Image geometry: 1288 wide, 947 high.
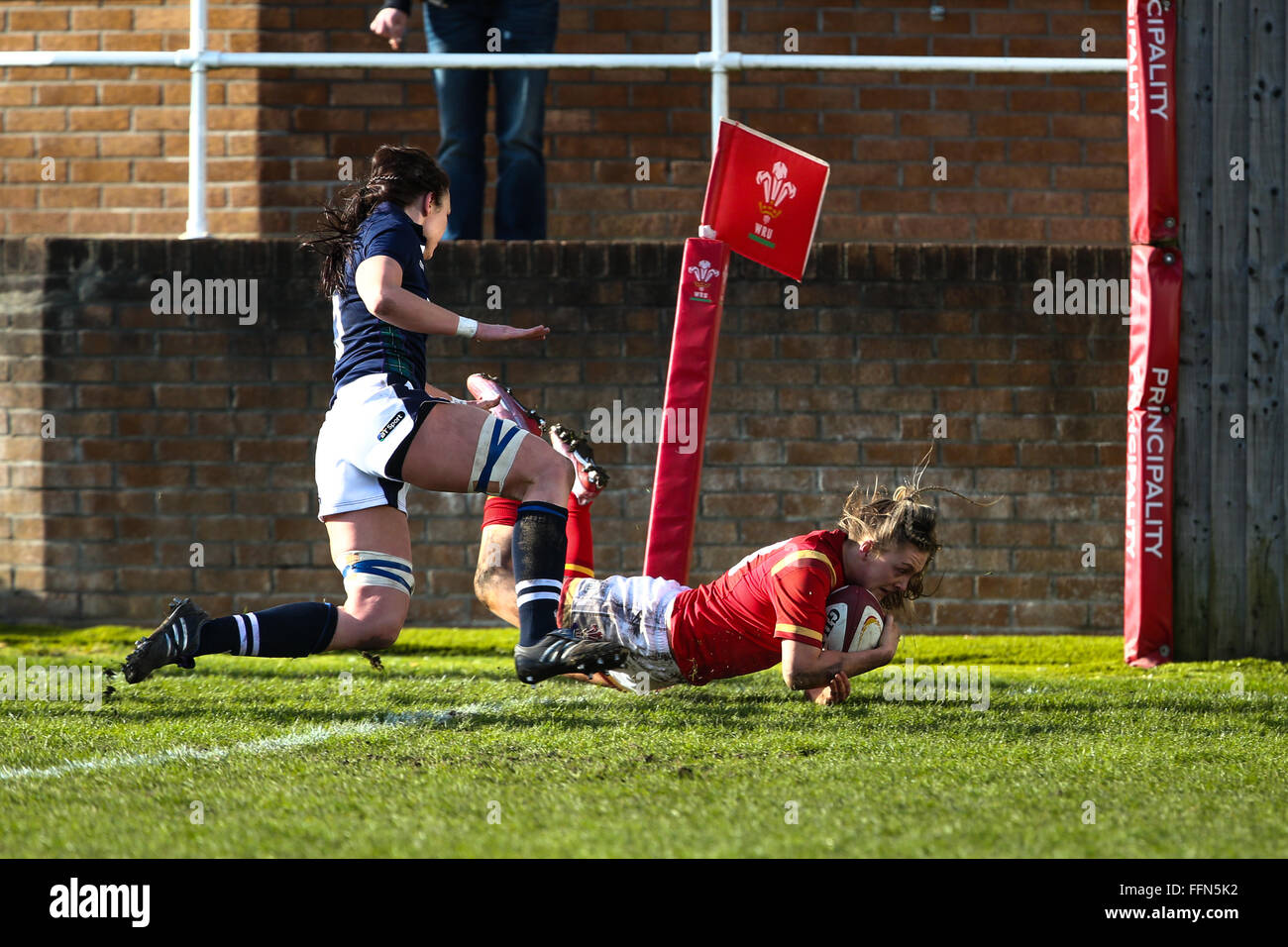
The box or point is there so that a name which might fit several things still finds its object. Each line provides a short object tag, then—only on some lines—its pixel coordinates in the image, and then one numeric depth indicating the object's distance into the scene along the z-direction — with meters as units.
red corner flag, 11.34
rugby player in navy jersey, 8.84
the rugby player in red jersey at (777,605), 9.08
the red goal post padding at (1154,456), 12.48
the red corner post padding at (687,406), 11.27
